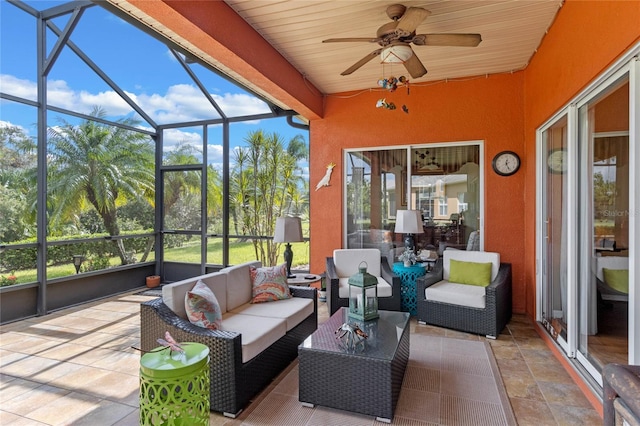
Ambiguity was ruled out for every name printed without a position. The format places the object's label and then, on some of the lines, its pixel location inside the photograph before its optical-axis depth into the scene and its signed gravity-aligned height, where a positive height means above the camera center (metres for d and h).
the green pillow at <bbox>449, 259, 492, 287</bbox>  4.08 -0.73
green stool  1.61 -0.85
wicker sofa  2.26 -0.90
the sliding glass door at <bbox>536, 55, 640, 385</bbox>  2.00 -0.08
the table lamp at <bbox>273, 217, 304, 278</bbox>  4.17 -0.21
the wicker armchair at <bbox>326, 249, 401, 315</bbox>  4.05 -0.79
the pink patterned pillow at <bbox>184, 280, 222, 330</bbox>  2.47 -0.71
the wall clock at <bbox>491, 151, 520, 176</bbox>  4.48 +0.67
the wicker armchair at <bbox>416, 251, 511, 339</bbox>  3.61 -1.08
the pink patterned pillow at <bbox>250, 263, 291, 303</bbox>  3.38 -0.73
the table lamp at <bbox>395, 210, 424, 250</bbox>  4.43 -0.11
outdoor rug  2.23 -1.34
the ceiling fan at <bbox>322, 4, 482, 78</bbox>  2.65 +1.43
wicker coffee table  2.20 -1.08
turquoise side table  4.35 -0.95
